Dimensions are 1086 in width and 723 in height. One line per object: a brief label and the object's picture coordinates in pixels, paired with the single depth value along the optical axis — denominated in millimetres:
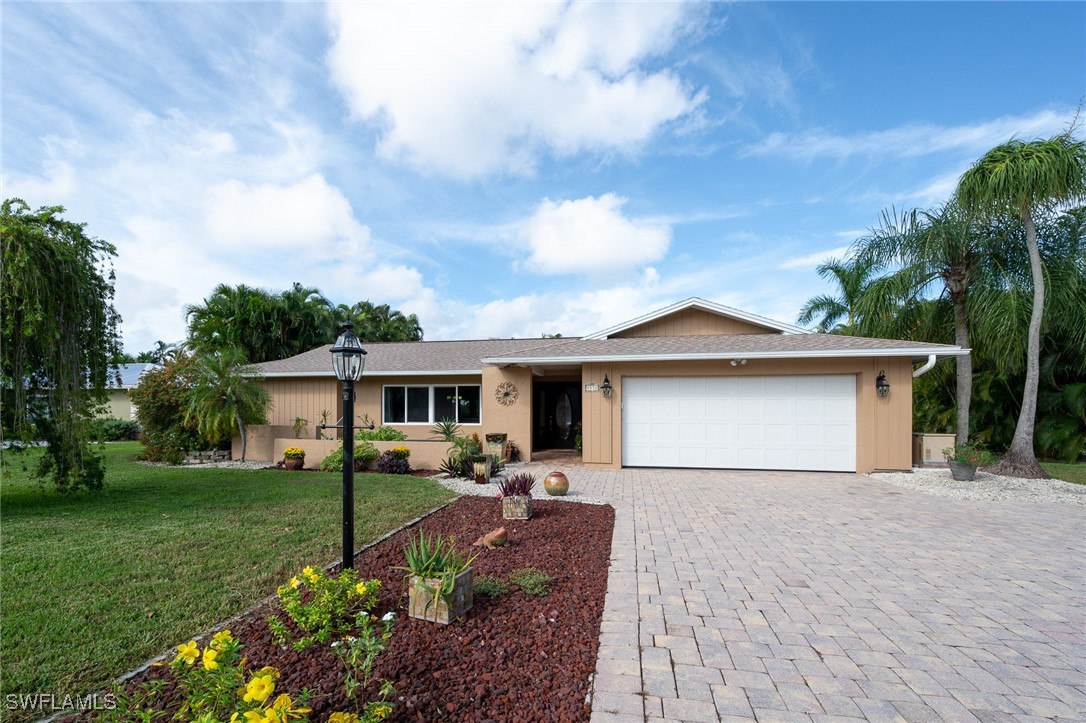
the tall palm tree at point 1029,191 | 10086
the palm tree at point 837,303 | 18562
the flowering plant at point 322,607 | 3275
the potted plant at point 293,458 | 12570
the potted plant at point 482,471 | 10156
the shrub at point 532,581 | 4230
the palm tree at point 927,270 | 12648
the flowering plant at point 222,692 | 2020
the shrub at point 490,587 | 4148
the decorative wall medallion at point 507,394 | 13156
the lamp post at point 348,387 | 4316
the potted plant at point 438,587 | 3584
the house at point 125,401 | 26859
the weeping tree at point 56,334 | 7059
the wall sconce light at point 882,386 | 10914
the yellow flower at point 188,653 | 2234
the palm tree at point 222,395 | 12594
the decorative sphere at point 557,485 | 8438
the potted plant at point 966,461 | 9961
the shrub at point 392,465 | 11930
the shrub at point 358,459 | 12117
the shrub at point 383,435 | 12977
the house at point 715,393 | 11031
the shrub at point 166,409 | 13595
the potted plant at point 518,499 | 6906
